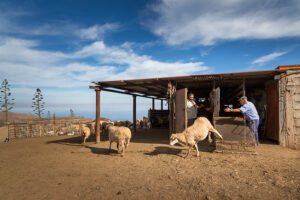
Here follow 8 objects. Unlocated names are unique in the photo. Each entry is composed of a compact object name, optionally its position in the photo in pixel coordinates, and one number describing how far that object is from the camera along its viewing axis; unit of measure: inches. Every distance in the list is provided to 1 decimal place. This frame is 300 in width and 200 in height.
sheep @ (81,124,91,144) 410.4
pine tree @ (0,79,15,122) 1034.1
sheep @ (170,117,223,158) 252.5
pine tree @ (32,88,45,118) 1230.9
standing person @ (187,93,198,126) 346.6
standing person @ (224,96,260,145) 256.5
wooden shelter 306.0
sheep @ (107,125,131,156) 282.7
